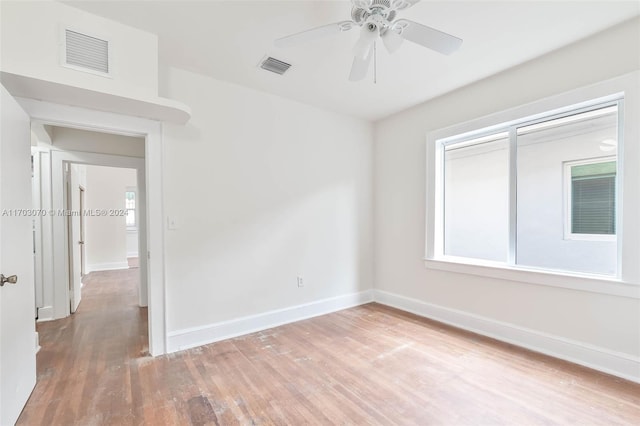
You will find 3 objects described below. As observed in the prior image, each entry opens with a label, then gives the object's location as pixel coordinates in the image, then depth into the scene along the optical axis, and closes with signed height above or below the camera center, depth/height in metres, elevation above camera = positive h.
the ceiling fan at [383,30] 1.60 +1.07
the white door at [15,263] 1.63 -0.33
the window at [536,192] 2.46 +0.16
